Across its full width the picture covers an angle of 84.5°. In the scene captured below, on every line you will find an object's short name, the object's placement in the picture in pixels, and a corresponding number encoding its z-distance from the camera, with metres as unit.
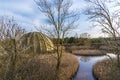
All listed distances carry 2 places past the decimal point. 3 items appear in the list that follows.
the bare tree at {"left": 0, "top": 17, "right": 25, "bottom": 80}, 2.13
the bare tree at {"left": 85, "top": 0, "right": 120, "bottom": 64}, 4.52
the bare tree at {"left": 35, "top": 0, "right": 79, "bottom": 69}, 5.12
